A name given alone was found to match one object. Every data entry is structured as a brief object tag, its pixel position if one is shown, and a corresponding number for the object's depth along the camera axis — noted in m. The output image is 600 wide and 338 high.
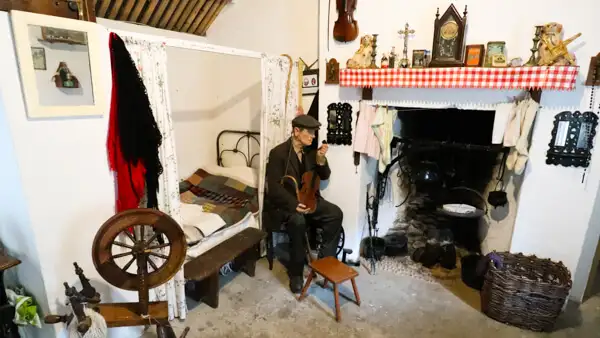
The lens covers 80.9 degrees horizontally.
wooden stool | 2.44
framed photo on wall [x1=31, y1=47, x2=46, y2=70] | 1.57
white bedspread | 2.57
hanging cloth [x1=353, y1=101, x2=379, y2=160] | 2.90
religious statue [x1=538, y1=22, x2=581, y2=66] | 2.11
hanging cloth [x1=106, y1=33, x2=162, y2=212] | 1.89
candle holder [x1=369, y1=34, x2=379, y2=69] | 2.73
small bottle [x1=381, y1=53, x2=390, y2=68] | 2.69
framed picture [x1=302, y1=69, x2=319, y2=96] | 3.21
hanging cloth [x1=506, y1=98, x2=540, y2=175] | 2.31
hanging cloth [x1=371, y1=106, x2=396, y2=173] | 2.85
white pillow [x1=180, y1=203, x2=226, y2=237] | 2.63
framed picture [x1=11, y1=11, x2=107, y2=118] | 1.54
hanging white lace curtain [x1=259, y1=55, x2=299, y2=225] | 2.95
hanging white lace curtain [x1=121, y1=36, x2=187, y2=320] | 1.96
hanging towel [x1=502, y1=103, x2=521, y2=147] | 2.38
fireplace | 2.95
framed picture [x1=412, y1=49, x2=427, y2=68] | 2.55
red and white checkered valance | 2.12
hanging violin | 2.76
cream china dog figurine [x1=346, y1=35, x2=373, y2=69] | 2.75
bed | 2.66
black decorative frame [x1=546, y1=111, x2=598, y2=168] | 2.23
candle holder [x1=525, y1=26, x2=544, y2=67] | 2.19
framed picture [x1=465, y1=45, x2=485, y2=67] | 2.38
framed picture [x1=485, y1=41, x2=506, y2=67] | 2.32
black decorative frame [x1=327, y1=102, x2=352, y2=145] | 3.01
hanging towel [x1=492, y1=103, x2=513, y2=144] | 2.41
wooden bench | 2.43
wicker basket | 2.25
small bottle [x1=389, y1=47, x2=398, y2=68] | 2.67
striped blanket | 2.95
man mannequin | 2.79
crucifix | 2.60
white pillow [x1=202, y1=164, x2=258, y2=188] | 3.41
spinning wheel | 1.59
